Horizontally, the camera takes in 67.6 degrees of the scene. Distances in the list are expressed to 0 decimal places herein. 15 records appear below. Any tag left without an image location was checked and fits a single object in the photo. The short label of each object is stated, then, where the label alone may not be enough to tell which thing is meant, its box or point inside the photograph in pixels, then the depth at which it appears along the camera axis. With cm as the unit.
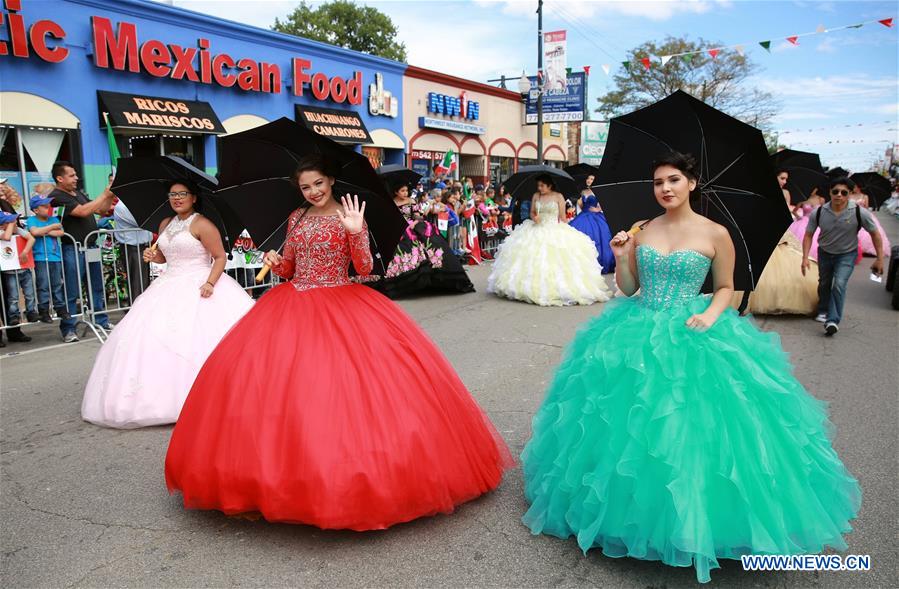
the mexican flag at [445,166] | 1848
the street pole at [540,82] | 2464
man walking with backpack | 857
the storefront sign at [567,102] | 2816
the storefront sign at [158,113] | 1457
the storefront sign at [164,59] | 1312
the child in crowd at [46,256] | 831
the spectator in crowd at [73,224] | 854
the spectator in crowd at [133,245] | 928
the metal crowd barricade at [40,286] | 831
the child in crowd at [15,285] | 810
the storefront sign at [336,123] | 1992
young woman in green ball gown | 290
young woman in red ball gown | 323
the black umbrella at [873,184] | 1605
